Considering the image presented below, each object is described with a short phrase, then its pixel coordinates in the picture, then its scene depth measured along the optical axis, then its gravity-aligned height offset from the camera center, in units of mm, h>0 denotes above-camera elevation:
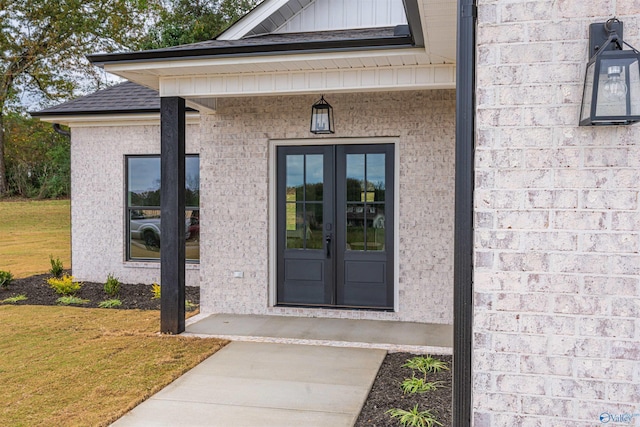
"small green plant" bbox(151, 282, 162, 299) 8594 -1380
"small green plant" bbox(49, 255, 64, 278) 10141 -1218
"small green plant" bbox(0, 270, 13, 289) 9539 -1337
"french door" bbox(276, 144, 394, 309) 7176 -287
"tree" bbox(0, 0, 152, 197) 22188 +6709
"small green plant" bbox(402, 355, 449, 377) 5162 -1529
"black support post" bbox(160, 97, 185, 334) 6250 -56
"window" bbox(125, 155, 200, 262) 9438 -70
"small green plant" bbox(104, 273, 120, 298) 8781 -1341
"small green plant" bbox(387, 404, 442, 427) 3888 -1536
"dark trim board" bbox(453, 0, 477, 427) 2234 -11
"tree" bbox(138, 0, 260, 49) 21188 +7845
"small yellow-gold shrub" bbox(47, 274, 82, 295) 8891 -1353
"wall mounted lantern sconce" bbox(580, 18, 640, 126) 1974 +434
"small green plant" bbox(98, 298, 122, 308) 8170 -1500
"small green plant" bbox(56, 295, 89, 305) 8430 -1506
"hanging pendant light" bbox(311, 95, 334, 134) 6824 +1055
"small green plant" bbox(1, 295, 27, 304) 8625 -1530
